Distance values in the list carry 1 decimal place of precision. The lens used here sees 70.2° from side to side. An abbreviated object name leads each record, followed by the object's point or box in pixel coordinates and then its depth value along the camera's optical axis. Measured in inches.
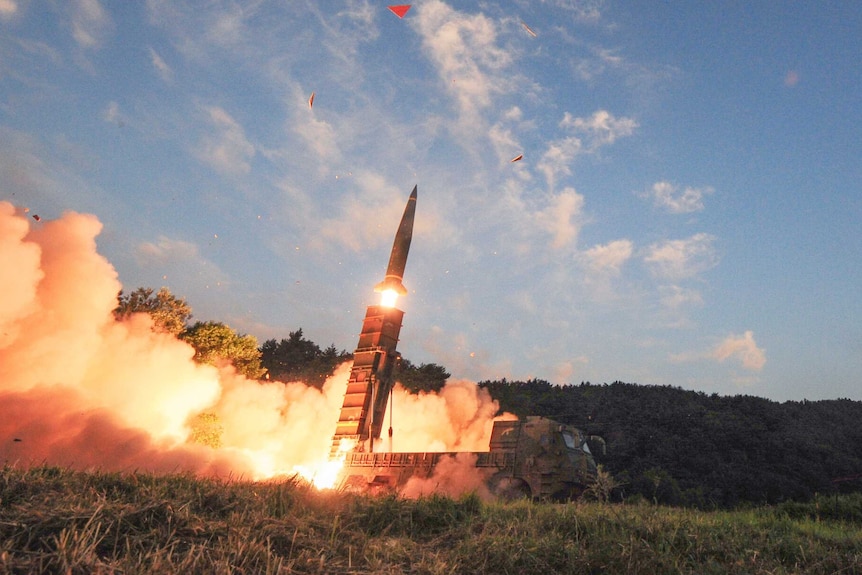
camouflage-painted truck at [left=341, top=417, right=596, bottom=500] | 870.4
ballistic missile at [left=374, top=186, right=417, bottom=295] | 1167.0
